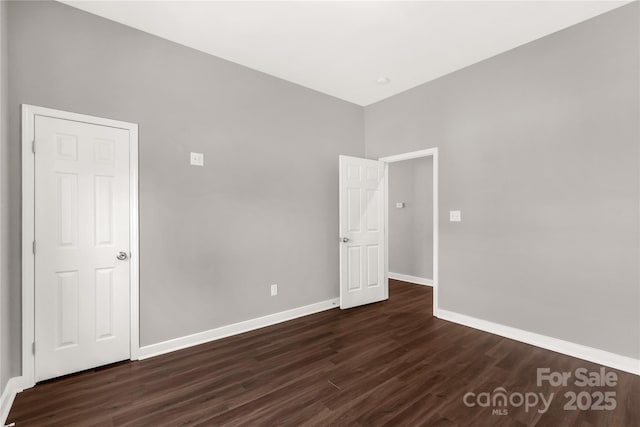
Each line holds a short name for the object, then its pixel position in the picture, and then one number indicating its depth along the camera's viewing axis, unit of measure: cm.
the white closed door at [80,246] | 231
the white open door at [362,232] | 409
